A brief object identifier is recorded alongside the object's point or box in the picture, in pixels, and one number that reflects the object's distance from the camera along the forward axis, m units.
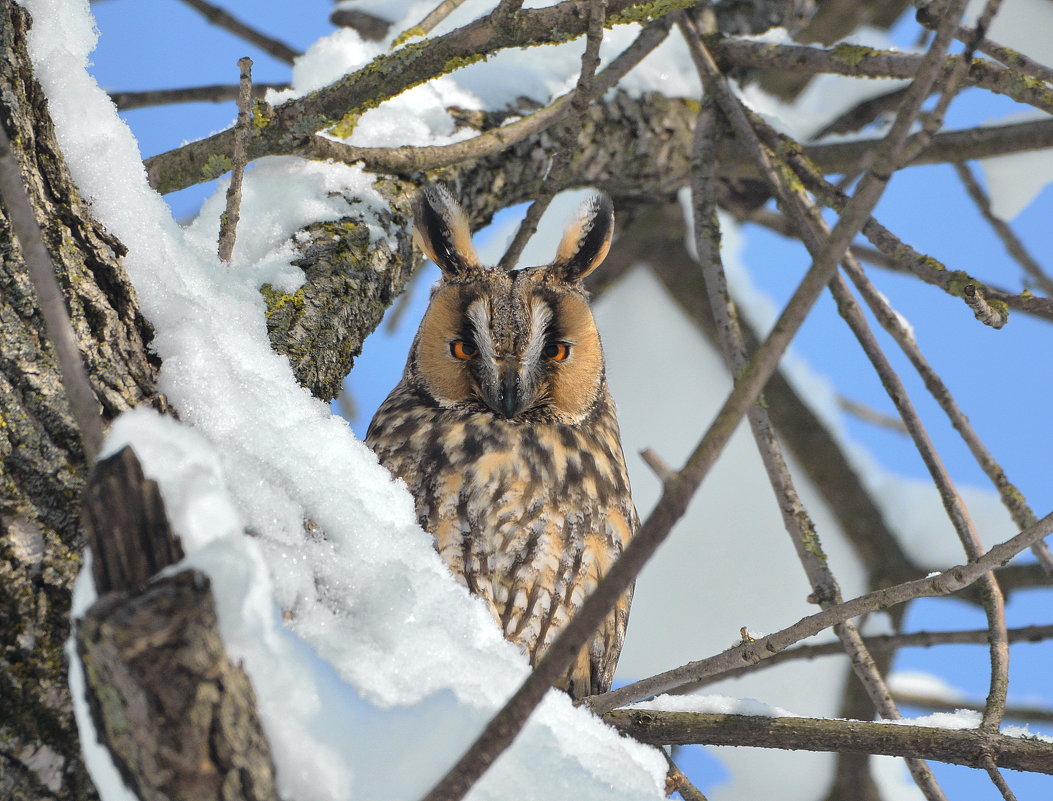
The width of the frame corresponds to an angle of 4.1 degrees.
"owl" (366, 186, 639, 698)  6.88
